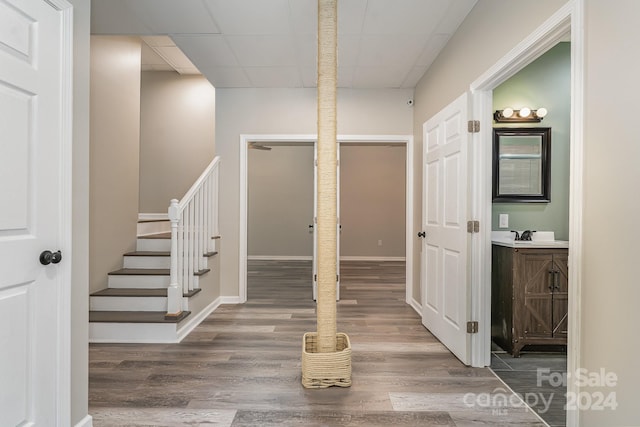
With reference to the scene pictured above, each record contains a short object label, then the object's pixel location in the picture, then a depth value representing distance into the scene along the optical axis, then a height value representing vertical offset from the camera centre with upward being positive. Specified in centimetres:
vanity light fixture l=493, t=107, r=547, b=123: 328 +89
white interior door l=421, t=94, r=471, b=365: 275 -13
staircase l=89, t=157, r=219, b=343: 314 -72
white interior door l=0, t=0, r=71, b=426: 140 -1
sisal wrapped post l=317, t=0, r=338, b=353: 234 +26
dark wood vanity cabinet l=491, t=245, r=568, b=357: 285 -65
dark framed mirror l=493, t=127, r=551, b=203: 334 +44
